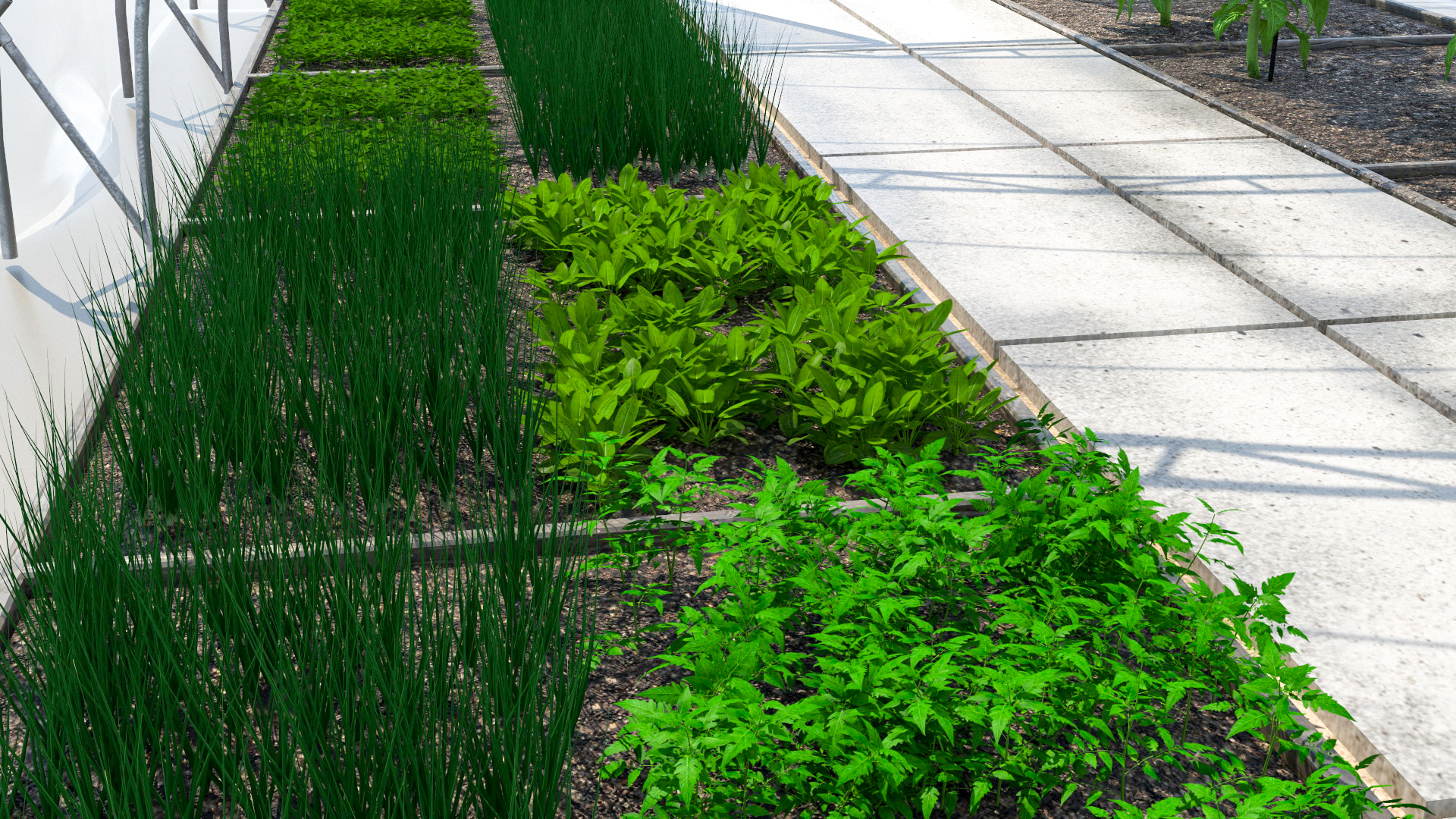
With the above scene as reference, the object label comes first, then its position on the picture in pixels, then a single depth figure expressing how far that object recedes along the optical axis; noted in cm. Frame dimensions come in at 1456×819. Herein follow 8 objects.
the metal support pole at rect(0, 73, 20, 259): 344
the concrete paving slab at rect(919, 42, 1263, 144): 465
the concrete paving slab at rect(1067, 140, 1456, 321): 313
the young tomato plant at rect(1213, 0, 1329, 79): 521
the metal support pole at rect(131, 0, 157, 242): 335
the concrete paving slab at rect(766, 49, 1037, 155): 457
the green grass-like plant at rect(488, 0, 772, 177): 368
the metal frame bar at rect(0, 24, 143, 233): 325
